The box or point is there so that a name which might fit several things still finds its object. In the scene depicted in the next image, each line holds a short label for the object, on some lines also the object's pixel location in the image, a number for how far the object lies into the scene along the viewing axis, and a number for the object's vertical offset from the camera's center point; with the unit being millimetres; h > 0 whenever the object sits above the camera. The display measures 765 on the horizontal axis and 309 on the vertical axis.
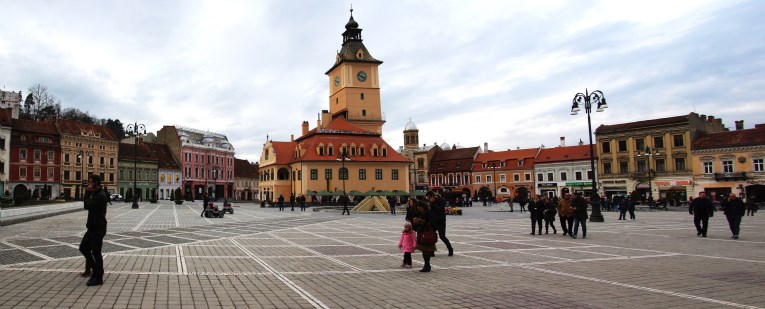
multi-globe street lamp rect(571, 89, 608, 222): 24245 +3608
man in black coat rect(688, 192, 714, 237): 16438 -1114
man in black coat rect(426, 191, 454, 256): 11820 -589
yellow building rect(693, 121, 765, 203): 52406 +1485
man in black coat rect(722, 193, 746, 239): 15852 -1134
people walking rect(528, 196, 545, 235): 18078 -1059
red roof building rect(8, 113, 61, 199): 63781 +5491
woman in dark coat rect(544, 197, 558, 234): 18250 -1118
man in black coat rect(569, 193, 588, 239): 16500 -997
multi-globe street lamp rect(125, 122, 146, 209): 37981 +5021
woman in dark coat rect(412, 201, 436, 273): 9930 -784
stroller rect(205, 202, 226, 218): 29172 -1083
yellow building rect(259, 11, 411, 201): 61531 +5099
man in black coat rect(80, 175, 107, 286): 8016 -543
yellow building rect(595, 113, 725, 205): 58750 +2967
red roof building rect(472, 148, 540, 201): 79812 +1699
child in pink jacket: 10344 -1166
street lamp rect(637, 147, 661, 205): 60406 +3056
